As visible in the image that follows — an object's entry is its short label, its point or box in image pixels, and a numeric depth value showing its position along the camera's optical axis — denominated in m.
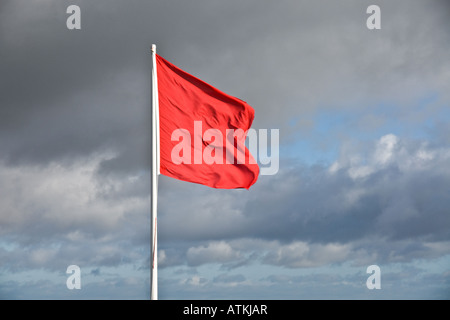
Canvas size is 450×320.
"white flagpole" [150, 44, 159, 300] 26.62
